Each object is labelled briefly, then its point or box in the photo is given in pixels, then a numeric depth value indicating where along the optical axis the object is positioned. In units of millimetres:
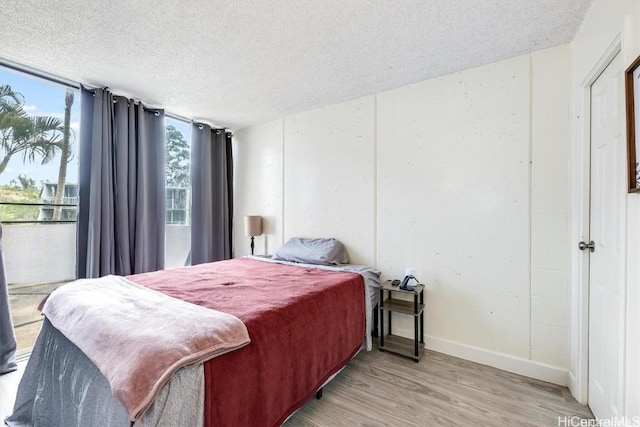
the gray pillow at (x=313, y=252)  2795
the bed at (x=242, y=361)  1027
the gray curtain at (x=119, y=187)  2637
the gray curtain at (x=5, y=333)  2090
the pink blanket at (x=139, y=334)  930
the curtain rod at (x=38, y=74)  2252
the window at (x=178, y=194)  3594
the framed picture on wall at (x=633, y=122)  1114
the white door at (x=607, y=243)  1293
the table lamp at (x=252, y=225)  3625
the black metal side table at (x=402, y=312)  2256
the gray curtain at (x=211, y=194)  3730
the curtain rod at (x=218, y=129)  3725
